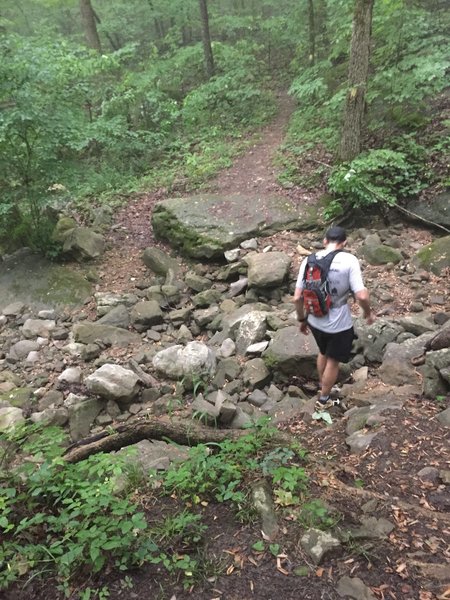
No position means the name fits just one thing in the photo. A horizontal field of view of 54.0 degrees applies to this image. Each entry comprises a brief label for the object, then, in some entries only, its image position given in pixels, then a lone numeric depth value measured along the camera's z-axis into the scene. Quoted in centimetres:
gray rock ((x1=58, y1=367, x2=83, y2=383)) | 611
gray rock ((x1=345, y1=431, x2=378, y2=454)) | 382
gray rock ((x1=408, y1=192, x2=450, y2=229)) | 799
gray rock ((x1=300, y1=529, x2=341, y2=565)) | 257
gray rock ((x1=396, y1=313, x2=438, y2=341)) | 557
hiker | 431
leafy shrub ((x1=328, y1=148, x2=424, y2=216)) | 830
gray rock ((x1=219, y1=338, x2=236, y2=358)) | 623
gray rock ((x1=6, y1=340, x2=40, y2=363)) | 690
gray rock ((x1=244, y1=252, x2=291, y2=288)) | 727
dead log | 362
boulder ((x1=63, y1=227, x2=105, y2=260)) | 906
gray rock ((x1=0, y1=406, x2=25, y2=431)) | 508
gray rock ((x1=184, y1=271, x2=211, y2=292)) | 805
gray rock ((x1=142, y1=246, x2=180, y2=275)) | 875
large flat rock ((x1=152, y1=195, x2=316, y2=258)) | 867
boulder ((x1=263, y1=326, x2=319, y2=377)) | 541
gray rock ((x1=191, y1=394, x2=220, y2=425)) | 477
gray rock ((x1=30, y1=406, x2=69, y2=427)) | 520
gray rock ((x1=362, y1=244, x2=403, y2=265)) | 756
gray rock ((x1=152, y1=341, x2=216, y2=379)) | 573
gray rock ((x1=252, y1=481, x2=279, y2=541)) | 279
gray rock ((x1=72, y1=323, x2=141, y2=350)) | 692
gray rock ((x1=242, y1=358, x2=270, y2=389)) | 553
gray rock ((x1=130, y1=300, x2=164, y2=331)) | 734
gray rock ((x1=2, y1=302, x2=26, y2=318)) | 790
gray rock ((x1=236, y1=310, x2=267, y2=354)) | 623
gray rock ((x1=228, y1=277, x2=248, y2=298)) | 764
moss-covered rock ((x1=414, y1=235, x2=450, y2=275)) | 705
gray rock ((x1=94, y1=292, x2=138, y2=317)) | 775
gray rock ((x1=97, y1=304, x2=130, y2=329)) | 739
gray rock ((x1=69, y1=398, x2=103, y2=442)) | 514
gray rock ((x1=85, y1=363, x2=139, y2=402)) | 532
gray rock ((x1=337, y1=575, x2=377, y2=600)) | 233
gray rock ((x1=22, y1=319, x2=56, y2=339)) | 739
